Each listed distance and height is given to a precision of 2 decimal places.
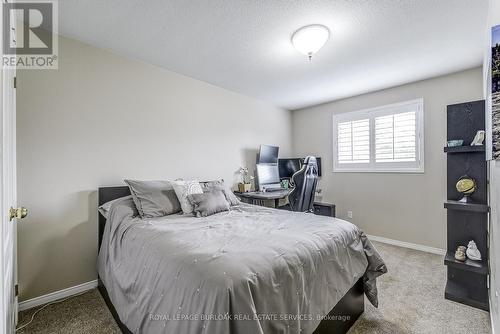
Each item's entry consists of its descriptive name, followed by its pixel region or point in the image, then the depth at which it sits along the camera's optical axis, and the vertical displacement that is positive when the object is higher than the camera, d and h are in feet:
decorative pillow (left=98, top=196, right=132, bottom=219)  7.45 -1.31
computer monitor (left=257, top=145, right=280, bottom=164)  13.47 +0.74
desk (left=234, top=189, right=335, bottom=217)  10.96 -1.56
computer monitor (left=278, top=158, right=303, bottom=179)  14.78 +0.04
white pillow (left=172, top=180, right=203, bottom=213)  7.74 -0.83
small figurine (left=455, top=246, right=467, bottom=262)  6.99 -2.71
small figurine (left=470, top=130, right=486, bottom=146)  6.77 +0.83
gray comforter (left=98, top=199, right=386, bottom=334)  3.29 -1.90
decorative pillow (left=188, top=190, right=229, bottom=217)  7.50 -1.23
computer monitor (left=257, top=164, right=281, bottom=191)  13.12 -0.57
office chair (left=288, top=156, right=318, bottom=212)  9.23 -0.81
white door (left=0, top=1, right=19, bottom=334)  3.55 -0.49
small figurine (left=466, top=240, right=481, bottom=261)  6.86 -2.61
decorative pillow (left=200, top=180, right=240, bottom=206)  8.96 -0.85
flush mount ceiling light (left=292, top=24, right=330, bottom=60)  6.77 +3.95
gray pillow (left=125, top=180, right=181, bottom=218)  7.16 -1.02
